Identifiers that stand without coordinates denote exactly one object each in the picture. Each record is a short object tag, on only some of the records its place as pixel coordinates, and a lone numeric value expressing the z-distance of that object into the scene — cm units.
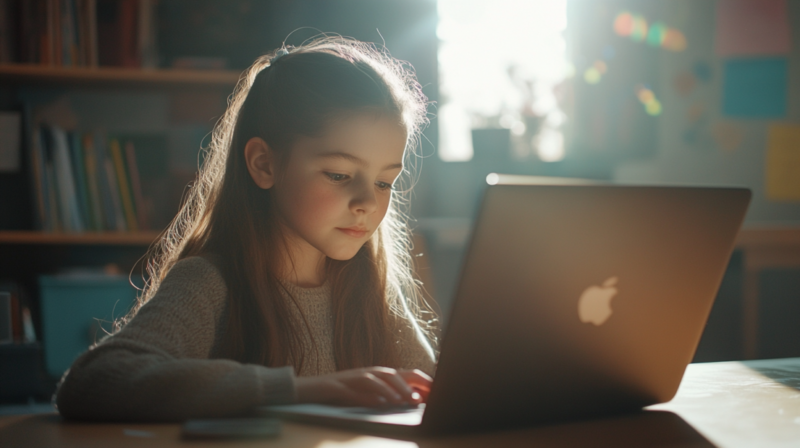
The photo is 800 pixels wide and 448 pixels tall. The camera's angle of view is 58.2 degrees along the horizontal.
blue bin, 190
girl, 87
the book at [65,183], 191
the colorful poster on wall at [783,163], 271
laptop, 52
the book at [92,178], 193
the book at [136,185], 199
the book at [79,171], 193
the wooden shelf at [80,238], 191
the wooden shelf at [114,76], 193
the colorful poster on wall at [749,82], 269
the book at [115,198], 196
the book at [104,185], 195
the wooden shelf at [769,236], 211
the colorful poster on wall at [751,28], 268
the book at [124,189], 197
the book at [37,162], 191
